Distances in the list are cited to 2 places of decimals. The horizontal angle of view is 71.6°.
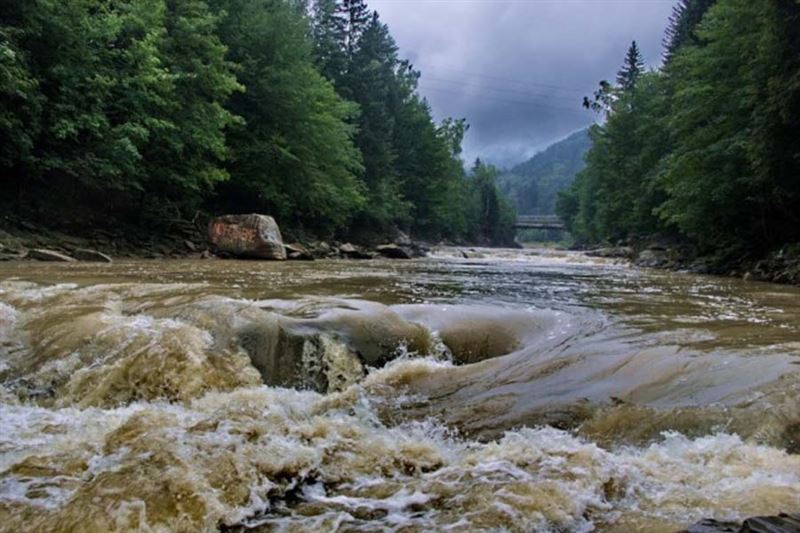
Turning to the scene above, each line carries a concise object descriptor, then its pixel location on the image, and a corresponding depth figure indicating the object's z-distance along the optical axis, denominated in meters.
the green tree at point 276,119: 21.52
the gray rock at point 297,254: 18.45
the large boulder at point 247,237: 16.97
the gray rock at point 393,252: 23.50
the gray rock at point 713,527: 2.28
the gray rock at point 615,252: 29.42
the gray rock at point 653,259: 21.06
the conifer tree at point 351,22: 39.66
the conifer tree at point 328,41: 35.03
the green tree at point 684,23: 34.03
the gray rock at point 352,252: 22.11
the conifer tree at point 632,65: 49.66
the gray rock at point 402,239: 31.66
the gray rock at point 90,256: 12.91
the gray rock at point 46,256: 12.08
